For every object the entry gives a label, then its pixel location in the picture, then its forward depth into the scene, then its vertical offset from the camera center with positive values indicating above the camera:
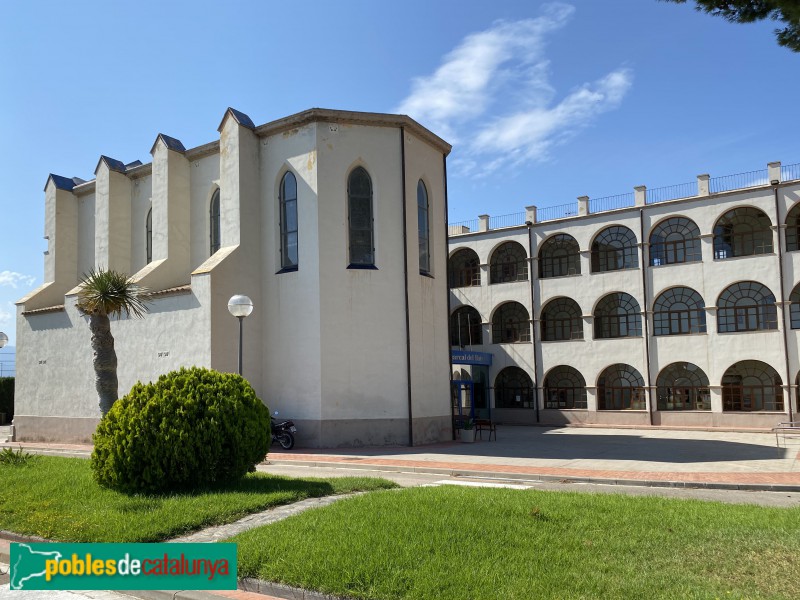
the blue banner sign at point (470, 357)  33.66 +0.62
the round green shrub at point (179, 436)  10.38 -0.92
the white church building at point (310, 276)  22.22 +3.36
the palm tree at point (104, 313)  16.61 +1.64
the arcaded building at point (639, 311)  30.94 +2.76
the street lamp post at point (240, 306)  16.94 +1.71
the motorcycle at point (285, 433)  21.52 -1.88
